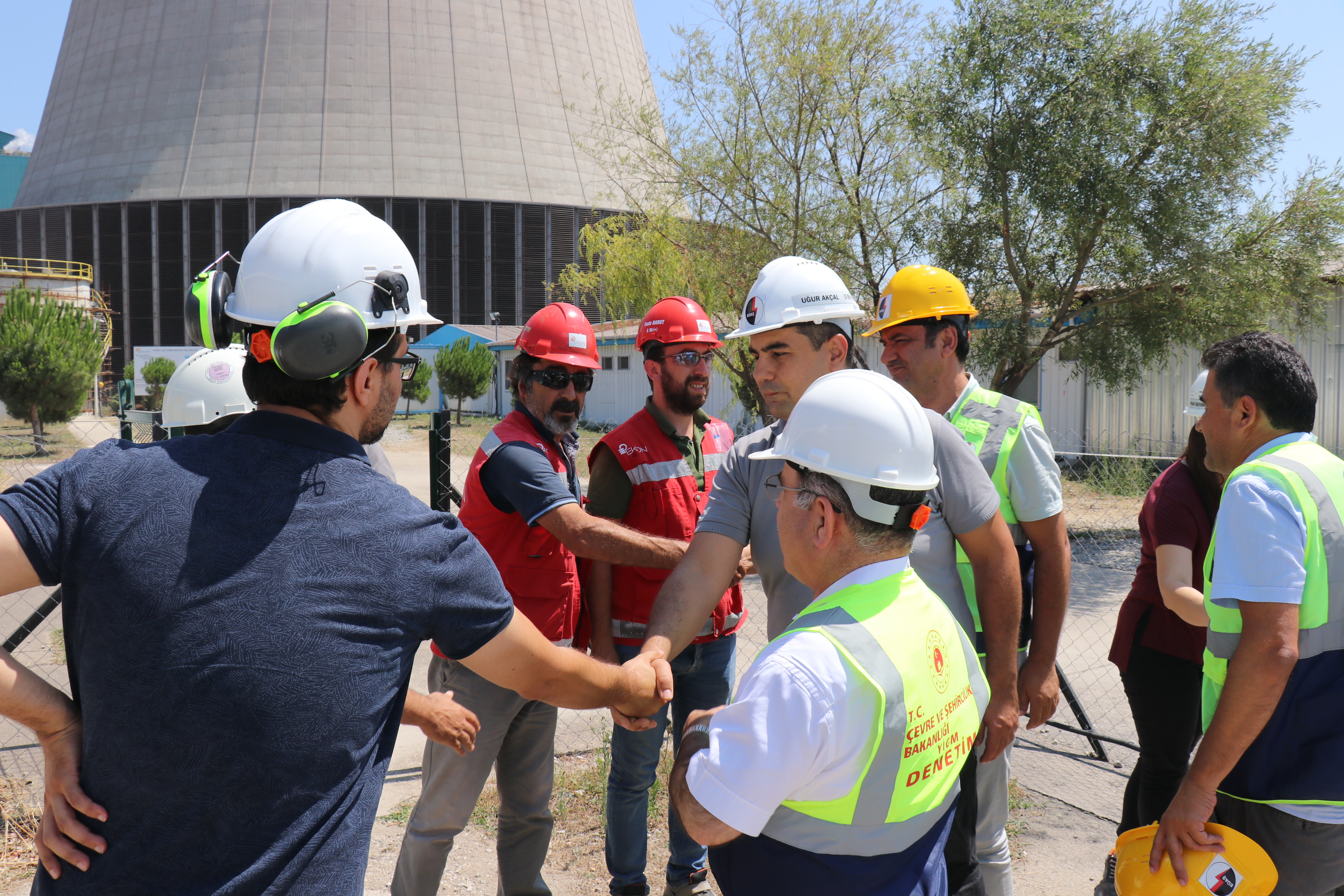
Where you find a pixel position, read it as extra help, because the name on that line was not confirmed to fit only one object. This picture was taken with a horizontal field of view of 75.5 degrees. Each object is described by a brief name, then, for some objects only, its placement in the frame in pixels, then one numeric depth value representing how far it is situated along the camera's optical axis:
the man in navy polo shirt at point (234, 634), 1.45
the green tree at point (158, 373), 35.44
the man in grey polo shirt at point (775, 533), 2.62
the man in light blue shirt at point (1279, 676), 2.17
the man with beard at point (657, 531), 3.52
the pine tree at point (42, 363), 22.11
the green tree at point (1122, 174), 10.42
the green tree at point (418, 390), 36.72
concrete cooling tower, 46.25
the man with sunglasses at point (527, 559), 3.09
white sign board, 38.88
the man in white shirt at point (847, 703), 1.52
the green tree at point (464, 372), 36.38
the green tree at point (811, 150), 11.48
